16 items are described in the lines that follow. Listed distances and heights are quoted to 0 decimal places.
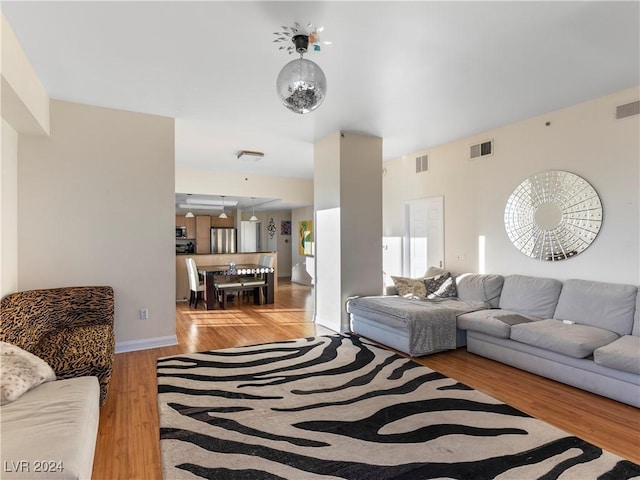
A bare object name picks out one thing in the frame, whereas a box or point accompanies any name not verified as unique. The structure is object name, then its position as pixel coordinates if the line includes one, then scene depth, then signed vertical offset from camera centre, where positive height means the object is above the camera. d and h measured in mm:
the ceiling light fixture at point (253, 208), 9070 +1204
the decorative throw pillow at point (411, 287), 4895 -608
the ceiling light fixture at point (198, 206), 9489 +1134
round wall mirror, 3801 +343
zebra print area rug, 1993 -1272
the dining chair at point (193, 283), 6586 -695
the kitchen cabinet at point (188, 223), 10848 +744
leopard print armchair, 2520 -725
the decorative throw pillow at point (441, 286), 4895 -587
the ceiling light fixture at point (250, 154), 6014 +1627
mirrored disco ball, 2297 +1085
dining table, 6477 -544
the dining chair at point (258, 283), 6817 -732
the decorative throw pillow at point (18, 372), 1914 -746
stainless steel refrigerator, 11344 +219
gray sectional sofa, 2850 -842
